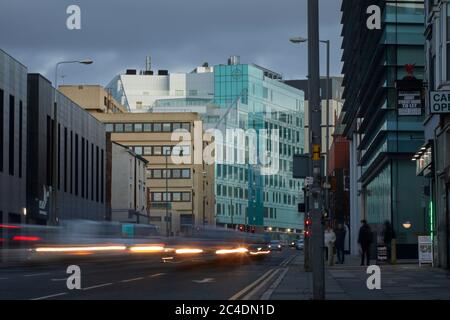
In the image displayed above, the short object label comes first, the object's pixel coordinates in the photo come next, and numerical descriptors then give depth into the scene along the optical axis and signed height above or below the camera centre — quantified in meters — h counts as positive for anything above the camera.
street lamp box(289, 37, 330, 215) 48.12 +8.59
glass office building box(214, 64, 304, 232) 115.62 +7.54
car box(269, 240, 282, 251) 97.22 -3.17
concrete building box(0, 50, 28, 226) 65.38 +5.24
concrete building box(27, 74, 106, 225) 72.81 +4.83
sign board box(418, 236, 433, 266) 38.53 -1.49
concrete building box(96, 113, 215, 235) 131.75 +8.41
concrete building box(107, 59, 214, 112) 157.00 +21.12
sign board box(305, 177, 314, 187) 20.03 +0.70
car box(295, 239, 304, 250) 103.88 -3.39
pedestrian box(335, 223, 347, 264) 45.53 -1.36
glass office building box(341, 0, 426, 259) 50.91 +4.96
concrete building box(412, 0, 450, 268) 30.02 +2.99
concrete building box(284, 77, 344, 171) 178.88 +24.15
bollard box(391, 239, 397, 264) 41.87 -1.59
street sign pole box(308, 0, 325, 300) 19.45 +1.07
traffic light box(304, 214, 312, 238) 36.90 -0.53
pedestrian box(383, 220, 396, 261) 42.53 -0.88
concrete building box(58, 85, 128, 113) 132.38 +16.17
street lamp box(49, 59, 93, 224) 54.47 +1.96
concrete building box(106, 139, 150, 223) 101.11 +3.55
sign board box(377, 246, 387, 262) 42.25 -1.70
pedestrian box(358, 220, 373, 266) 40.00 -0.97
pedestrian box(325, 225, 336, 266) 42.66 -1.23
